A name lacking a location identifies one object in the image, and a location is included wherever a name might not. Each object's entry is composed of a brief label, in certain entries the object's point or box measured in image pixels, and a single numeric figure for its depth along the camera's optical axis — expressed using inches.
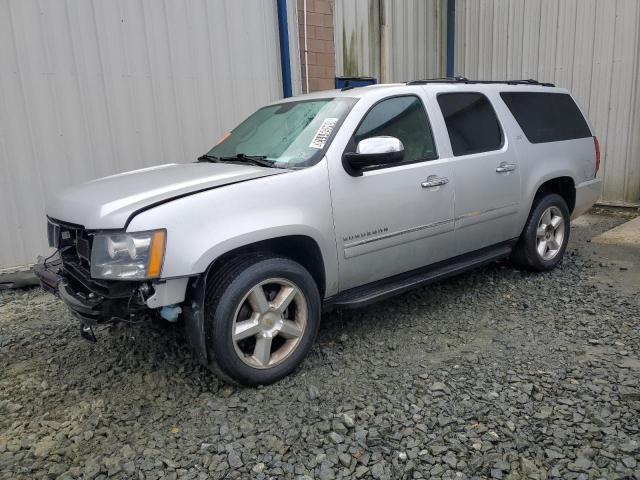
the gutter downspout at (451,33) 380.8
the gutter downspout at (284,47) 274.4
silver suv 114.7
